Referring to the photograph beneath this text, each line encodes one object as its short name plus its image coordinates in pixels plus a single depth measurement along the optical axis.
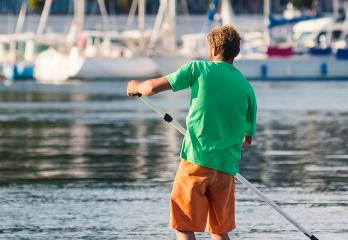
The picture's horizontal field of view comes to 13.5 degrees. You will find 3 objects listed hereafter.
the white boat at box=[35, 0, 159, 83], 74.94
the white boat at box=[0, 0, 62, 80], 82.44
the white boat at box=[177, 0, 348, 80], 68.56
